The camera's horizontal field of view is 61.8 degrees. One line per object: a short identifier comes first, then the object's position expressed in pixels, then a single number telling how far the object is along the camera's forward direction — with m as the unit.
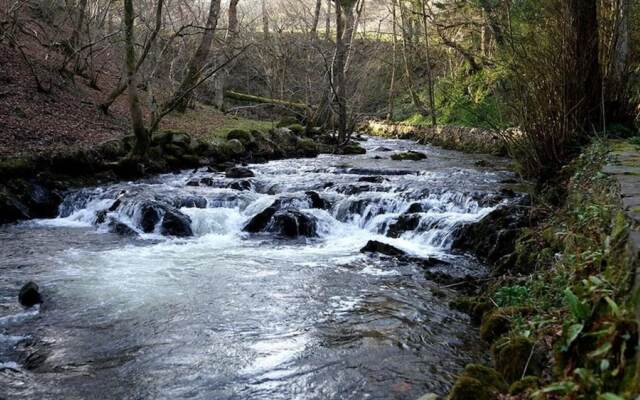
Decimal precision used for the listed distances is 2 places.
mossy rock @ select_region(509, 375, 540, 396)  3.28
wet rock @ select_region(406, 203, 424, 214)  10.88
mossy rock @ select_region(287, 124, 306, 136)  23.45
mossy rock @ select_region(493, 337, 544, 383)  3.68
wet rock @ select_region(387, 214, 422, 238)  10.21
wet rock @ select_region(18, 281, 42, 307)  6.27
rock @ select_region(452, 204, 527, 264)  7.98
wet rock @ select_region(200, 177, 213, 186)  13.96
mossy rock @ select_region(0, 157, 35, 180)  11.66
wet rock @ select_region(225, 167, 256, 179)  14.63
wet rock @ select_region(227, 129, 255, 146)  19.22
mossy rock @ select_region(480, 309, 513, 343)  4.87
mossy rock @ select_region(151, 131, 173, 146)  16.38
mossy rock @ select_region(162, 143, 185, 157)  16.44
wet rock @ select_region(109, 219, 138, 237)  10.42
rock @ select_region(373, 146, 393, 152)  21.47
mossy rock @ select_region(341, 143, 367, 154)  20.94
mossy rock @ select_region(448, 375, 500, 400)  3.37
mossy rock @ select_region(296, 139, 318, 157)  20.31
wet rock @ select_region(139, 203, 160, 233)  10.69
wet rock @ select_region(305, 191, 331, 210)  11.84
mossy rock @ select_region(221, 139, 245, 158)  18.12
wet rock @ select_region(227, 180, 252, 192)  13.45
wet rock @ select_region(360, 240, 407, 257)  8.65
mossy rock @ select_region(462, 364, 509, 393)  3.54
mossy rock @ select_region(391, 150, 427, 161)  18.16
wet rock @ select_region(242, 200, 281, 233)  10.80
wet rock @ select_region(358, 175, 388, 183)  13.45
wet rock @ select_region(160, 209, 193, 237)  10.51
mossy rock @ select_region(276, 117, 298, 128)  24.72
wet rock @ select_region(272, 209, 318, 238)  10.45
